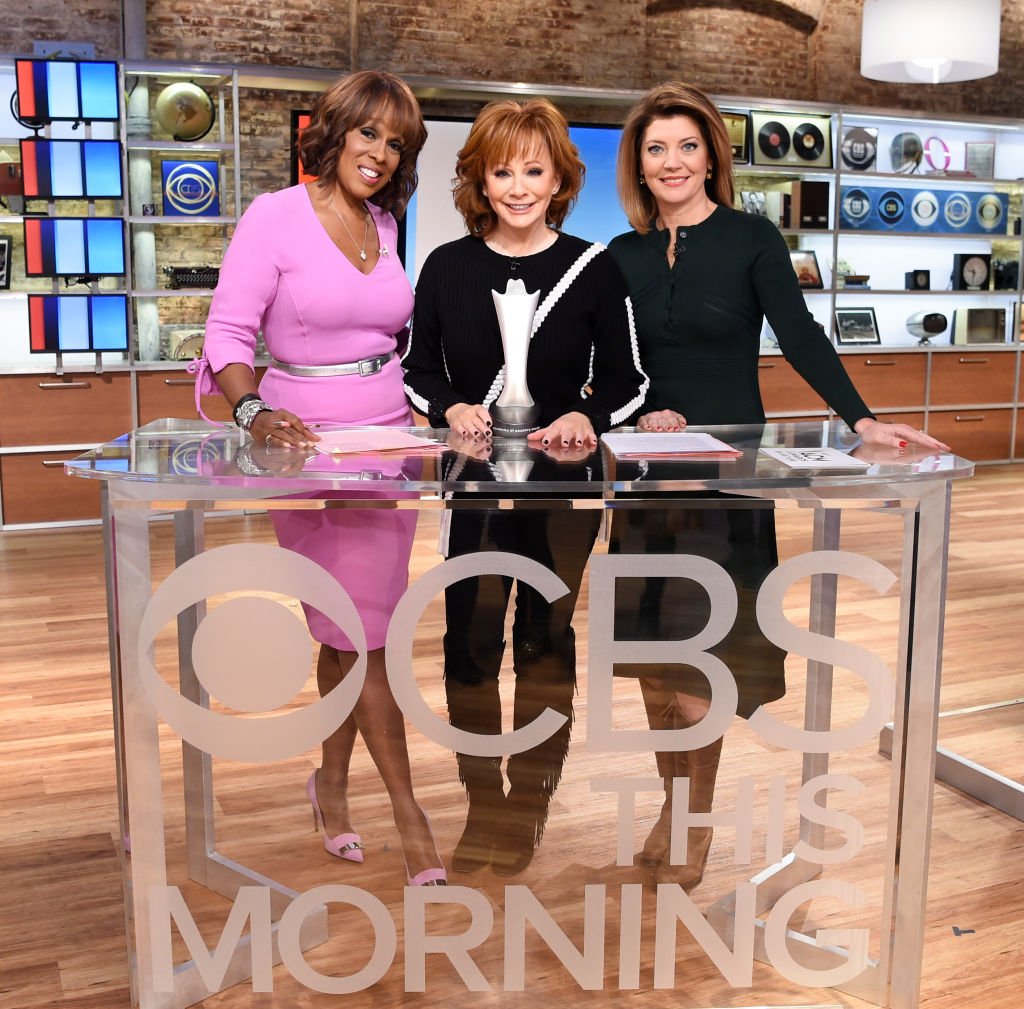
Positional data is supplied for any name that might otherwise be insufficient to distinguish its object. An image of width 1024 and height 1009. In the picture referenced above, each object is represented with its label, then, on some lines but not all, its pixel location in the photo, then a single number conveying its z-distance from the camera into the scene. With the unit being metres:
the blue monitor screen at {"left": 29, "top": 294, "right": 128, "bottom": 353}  5.23
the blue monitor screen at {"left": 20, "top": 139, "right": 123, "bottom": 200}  5.16
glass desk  1.64
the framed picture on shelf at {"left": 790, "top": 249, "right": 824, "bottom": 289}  6.80
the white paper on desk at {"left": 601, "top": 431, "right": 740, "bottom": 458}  1.76
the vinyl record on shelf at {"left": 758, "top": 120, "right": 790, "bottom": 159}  6.62
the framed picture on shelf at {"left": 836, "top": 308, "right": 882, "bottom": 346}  7.05
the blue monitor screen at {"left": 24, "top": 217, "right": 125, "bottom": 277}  5.19
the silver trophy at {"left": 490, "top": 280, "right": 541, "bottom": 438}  1.90
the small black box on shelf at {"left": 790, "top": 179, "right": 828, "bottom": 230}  6.74
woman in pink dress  2.08
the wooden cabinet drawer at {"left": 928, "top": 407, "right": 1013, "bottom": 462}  7.21
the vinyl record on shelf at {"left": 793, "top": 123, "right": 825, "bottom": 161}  6.70
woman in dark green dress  2.06
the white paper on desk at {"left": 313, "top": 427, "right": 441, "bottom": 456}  1.75
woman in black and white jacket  1.71
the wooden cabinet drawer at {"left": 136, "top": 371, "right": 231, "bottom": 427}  5.52
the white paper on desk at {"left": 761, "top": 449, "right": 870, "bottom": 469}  1.70
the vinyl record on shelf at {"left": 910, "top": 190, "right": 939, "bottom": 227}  7.18
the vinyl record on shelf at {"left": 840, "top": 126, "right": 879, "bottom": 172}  6.93
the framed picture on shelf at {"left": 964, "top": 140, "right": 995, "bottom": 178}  7.36
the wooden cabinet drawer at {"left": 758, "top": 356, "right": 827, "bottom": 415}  6.63
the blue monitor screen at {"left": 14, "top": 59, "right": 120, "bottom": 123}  5.02
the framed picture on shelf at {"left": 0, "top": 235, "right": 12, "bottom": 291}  5.48
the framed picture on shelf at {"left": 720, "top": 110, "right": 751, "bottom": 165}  6.54
